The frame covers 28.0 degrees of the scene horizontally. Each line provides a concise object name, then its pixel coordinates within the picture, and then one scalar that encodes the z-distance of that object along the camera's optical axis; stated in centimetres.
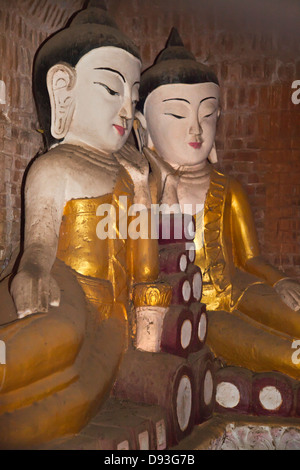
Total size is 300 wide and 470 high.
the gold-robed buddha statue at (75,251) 191
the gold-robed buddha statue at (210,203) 292
